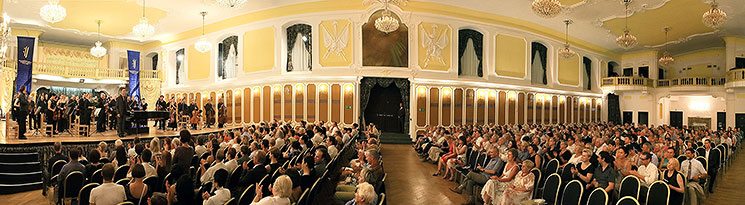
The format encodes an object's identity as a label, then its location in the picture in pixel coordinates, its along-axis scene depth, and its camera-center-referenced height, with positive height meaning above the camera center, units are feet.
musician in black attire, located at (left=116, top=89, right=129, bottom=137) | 32.17 -0.83
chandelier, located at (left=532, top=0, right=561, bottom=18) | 31.30 +8.40
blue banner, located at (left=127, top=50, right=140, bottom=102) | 69.62 +5.35
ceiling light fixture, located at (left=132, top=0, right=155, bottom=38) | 41.78 +8.46
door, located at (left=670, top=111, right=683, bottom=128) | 78.02 -2.80
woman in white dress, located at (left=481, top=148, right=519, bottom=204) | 16.43 -3.65
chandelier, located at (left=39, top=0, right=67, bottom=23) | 31.55 +7.74
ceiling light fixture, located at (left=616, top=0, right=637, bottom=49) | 45.34 +8.10
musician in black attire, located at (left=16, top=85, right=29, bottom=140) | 27.78 -0.65
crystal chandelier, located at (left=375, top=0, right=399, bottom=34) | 37.86 +8.26
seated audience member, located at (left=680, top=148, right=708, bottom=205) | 18.79 -3.39
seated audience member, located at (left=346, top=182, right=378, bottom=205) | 10.34 -2.58
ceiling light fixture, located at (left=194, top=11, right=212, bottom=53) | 48.44 +7.57
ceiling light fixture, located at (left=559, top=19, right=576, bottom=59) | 53.19 +7.59
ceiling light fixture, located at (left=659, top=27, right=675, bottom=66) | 57.47 +7.16
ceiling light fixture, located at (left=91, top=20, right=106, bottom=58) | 52.49 +7.41
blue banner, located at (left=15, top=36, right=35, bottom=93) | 58.49 +6.56
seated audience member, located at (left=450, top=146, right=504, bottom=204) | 18.71 -3.68
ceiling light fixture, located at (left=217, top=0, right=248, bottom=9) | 32.76 +8.99
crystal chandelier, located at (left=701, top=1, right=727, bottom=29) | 33.24 +8.01
